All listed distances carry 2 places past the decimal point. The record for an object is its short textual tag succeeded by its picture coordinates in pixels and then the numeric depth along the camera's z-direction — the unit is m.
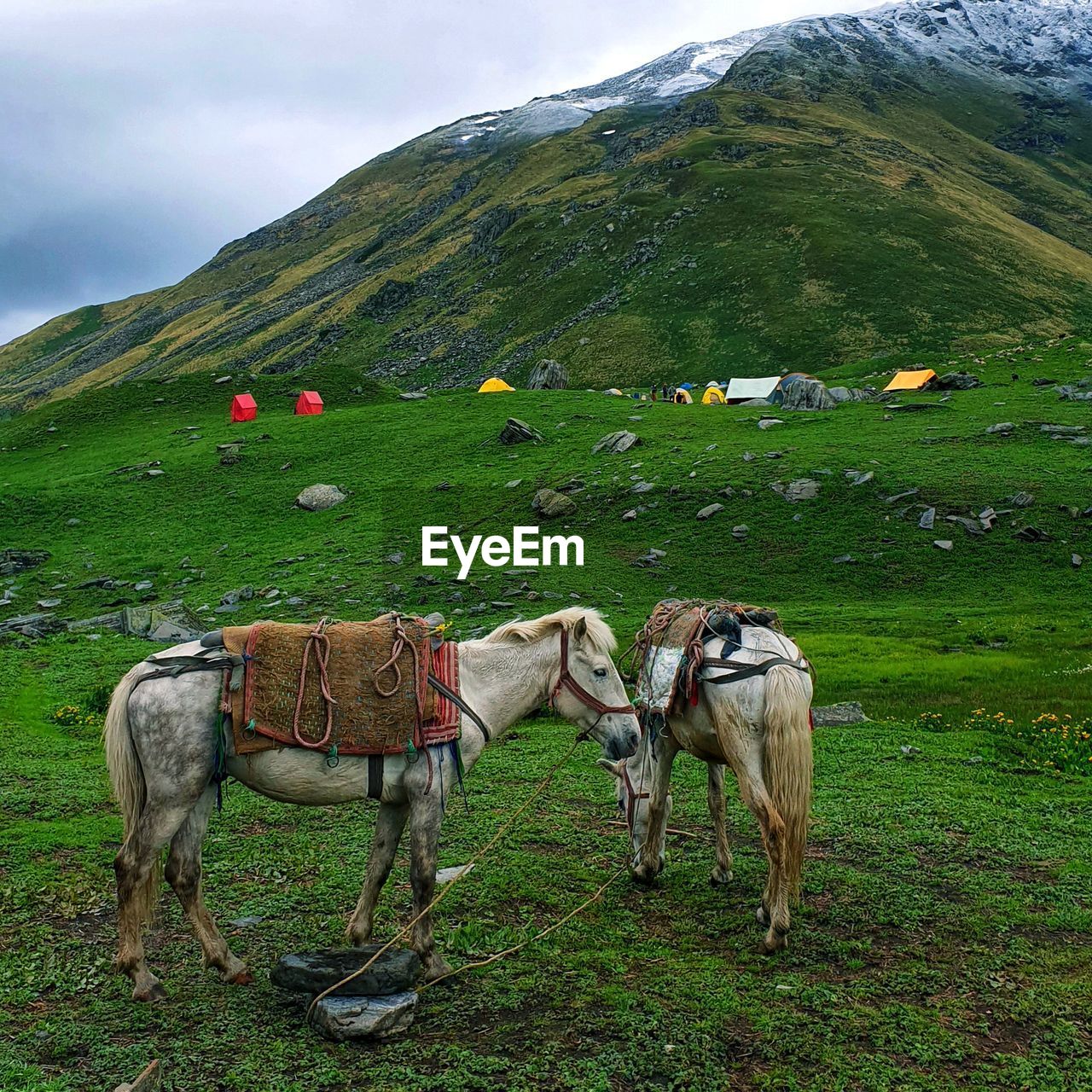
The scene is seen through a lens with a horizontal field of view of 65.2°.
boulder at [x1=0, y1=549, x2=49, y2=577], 29.03
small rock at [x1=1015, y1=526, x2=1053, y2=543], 24.84
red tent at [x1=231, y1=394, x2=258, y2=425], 45.19
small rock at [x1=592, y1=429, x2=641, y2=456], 34.19
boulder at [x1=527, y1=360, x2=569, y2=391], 56.22
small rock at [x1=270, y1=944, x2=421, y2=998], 6.04
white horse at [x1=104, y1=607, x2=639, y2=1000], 6.41
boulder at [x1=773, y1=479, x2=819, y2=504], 28.06
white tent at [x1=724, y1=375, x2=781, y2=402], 52.72
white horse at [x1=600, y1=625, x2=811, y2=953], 7.40
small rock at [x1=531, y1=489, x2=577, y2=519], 29.22
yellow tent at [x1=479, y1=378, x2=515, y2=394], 54.41
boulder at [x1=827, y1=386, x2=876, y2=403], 42.78
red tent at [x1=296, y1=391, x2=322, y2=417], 45.81
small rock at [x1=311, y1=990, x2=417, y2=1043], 5.71
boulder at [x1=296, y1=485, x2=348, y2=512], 33.00
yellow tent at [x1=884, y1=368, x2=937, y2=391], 44.38
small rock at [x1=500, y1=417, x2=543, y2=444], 36.88
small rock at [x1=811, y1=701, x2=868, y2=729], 14.52
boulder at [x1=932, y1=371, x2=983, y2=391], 42.12
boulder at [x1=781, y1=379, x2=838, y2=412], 40.09
